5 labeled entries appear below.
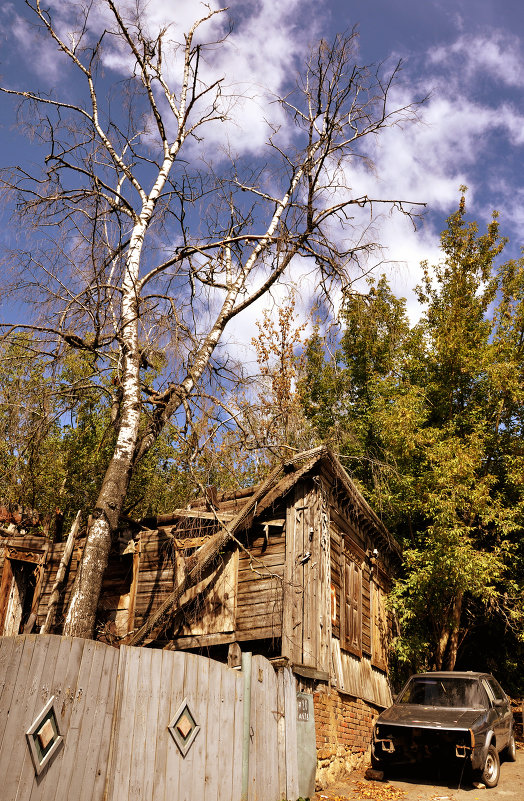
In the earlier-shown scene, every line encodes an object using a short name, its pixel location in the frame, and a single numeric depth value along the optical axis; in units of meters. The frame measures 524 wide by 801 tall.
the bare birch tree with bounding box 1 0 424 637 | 9.12
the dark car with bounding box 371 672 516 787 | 8.51
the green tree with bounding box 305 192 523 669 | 13.57
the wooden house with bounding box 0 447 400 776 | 9.66
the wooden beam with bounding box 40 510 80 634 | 9.59
